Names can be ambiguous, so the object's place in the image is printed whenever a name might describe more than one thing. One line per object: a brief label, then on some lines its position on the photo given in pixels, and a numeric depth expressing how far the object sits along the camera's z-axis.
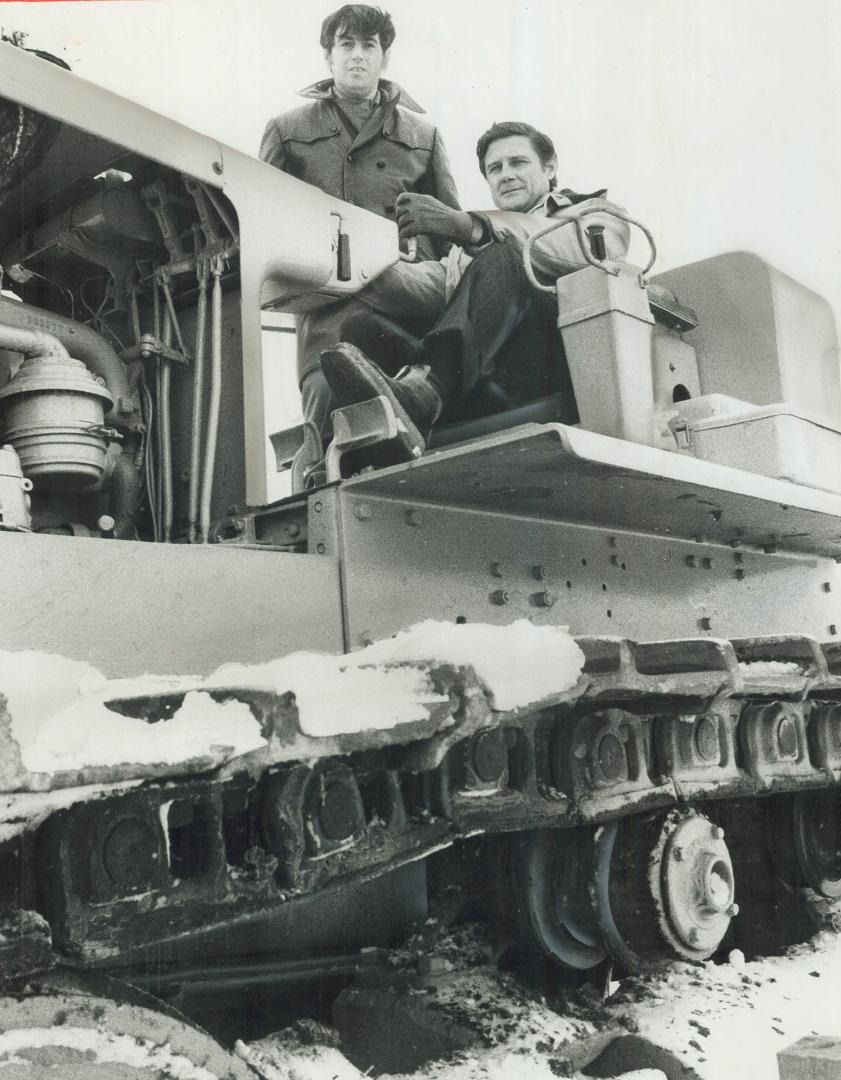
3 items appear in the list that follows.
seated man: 3.29
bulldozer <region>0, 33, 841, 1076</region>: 1.63
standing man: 3.98
